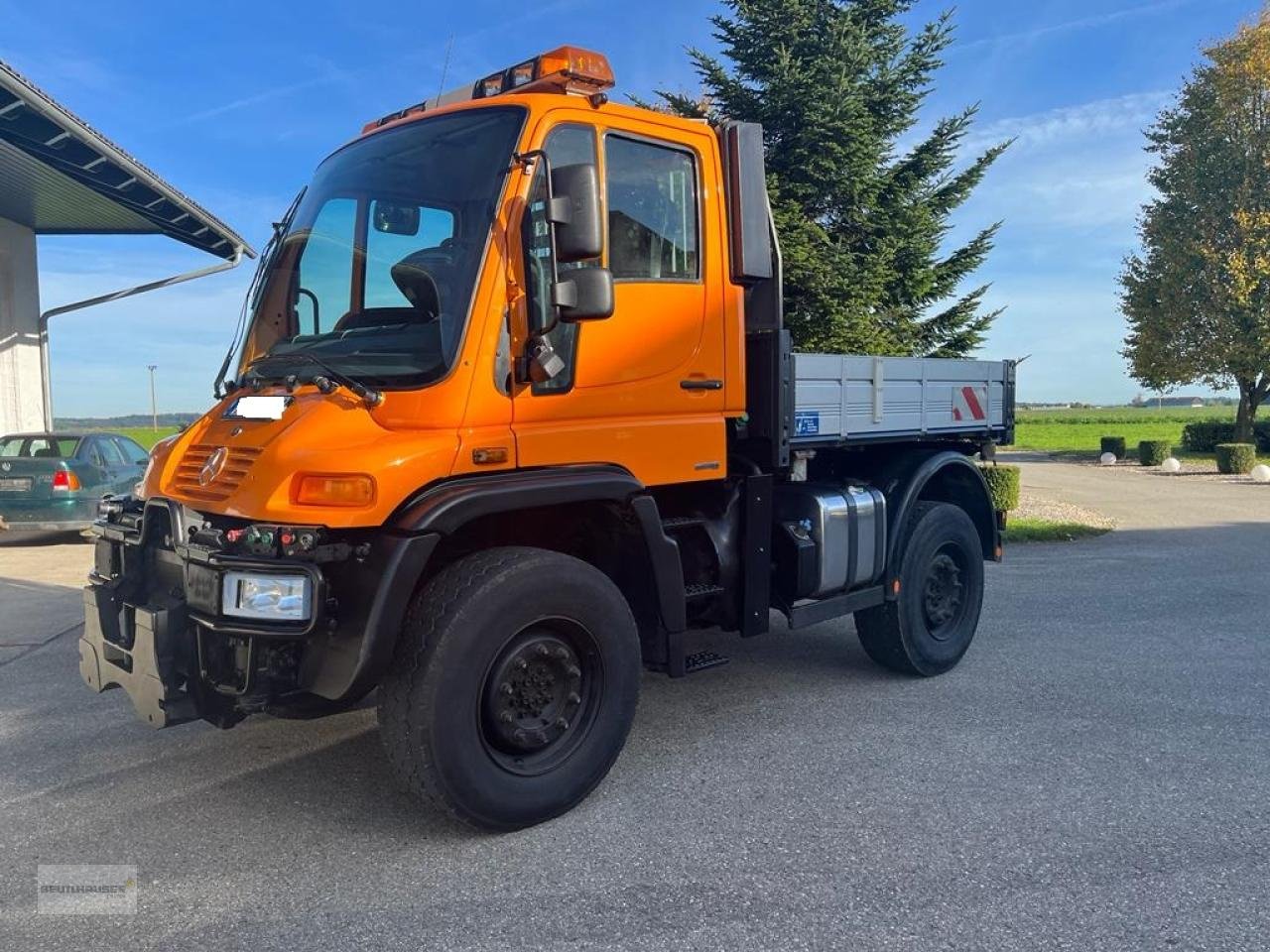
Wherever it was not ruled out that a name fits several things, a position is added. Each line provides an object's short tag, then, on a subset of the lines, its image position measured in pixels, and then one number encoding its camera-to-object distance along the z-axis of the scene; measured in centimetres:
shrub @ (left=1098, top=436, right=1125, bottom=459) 2800
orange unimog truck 326
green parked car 1089
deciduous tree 2706
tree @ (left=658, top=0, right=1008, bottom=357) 1222
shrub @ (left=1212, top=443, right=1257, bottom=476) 2112
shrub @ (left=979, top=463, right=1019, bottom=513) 1334
